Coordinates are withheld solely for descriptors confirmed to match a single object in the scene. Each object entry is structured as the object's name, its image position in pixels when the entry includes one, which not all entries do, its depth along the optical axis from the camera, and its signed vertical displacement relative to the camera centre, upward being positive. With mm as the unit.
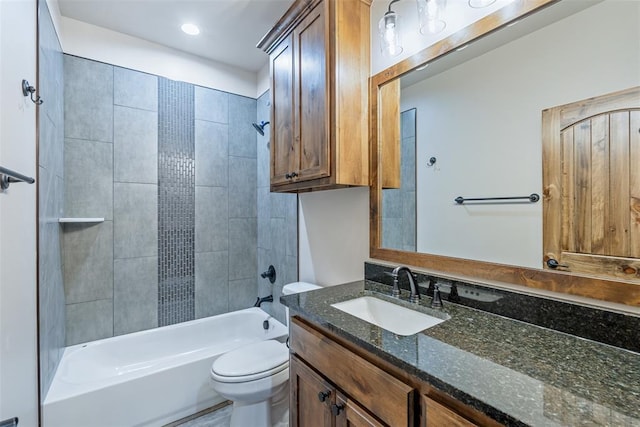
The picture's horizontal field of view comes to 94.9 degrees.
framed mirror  865 +336
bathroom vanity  562 -366
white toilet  1599 -941
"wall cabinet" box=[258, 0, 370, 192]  1451 +640
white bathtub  1645 -1071
